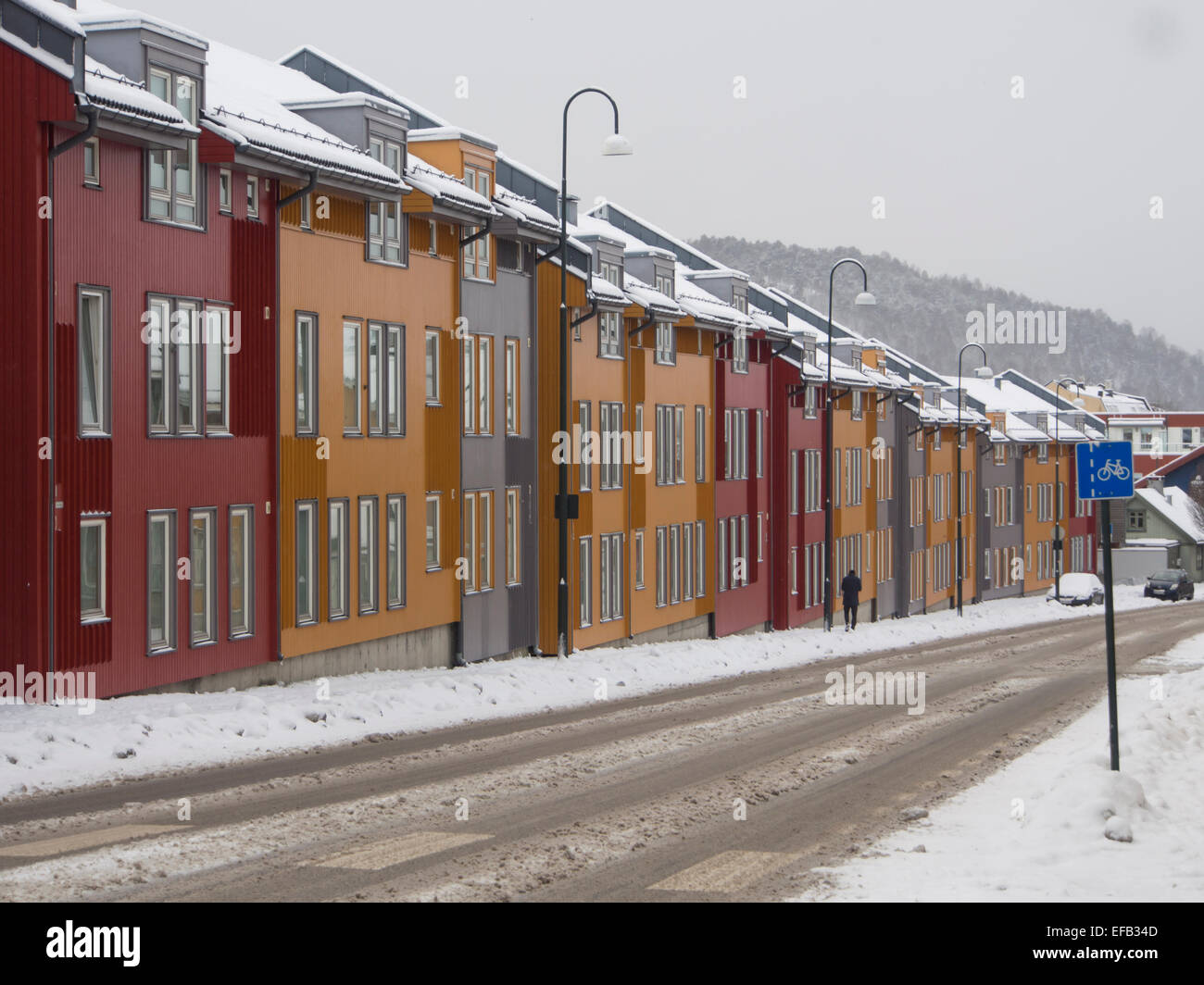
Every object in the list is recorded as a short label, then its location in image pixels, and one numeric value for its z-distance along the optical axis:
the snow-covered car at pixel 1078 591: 76.25
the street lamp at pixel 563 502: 29.55
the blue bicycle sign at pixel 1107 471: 14.46
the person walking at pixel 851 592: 48.66
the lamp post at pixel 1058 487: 92.99
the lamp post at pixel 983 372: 101.56
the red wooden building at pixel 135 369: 18.72
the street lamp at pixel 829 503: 43.50
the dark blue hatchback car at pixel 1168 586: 86.88
